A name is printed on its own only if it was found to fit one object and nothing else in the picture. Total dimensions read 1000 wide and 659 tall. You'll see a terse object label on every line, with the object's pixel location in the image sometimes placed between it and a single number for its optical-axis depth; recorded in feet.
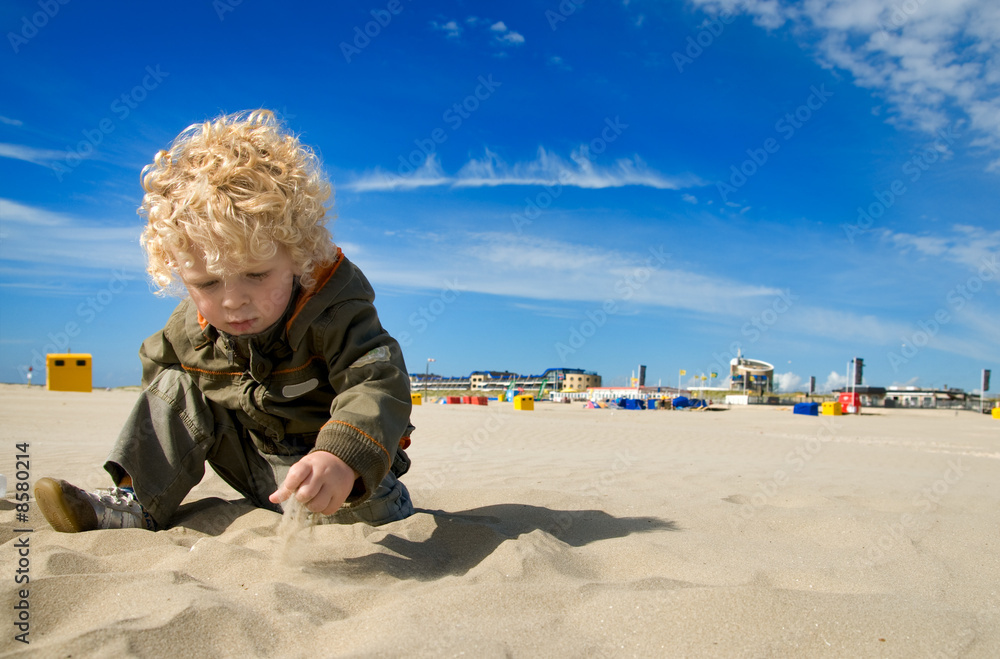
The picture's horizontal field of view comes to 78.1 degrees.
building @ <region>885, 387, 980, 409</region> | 168.83
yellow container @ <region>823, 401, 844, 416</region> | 81.70
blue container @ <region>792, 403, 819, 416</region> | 83.92
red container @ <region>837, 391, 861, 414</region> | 87.01
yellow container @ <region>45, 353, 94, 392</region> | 57.77
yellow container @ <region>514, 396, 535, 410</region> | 71.72
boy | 6.16
